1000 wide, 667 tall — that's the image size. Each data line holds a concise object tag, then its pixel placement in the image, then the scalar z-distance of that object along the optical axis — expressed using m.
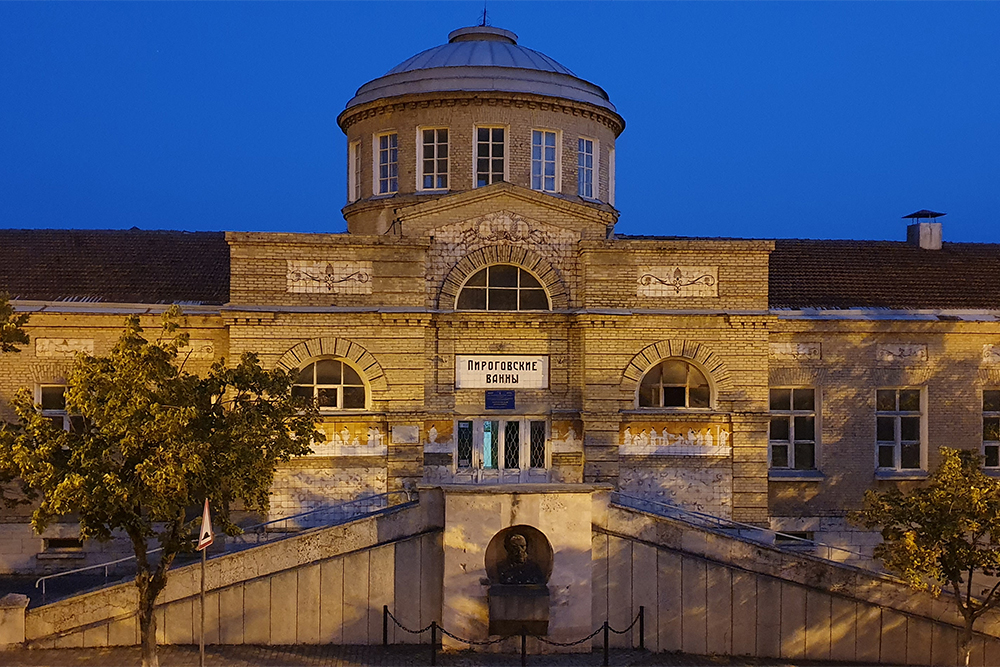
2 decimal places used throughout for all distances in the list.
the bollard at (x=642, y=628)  18.12
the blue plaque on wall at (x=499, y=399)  21.72
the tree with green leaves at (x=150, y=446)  13.88
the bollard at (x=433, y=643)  16.94
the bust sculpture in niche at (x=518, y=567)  17.81
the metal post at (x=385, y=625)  17.84
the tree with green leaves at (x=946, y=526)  15.98
